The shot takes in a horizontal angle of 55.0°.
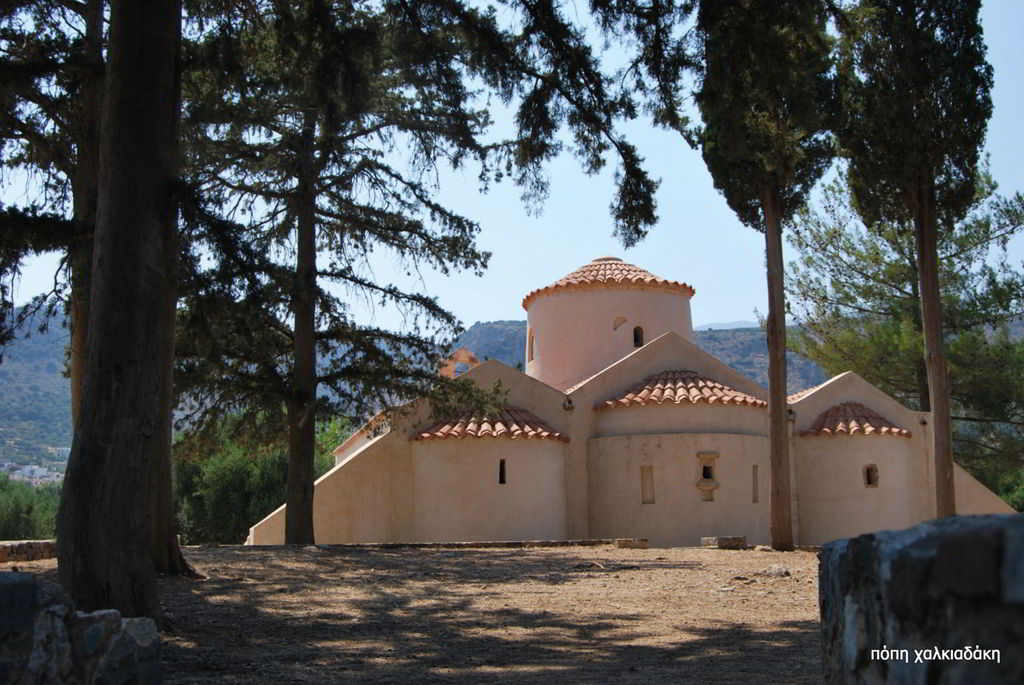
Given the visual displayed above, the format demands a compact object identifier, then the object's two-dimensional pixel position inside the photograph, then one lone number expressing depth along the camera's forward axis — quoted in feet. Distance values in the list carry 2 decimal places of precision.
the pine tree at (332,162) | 31.94
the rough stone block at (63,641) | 12.21
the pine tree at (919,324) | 94.32
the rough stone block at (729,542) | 57.93
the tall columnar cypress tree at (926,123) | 55.77
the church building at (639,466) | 69.26
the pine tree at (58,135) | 28.14
